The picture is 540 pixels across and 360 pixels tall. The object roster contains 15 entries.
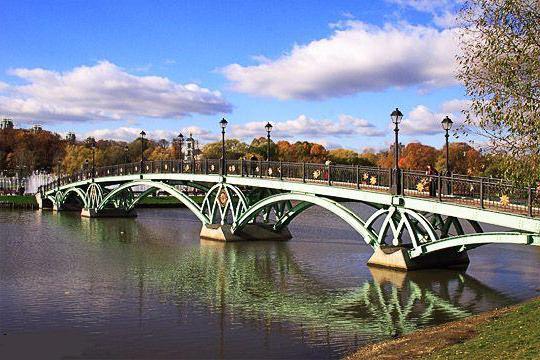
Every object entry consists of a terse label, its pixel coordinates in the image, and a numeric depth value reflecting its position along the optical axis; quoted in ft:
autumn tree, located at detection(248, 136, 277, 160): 345.10
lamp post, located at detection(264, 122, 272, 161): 113.09
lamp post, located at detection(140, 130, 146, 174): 161.17
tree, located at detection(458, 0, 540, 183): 46.42
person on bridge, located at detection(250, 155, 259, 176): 116.78
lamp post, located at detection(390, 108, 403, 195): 79.92
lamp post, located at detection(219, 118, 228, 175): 122.55
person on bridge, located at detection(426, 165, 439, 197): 76.84
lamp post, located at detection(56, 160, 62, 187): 347.56
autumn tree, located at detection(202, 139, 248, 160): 353.14
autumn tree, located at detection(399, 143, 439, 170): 291.79
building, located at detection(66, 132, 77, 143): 632.38
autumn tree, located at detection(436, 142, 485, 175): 246.10
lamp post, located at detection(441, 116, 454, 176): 76.33
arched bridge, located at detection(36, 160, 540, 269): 68.13
